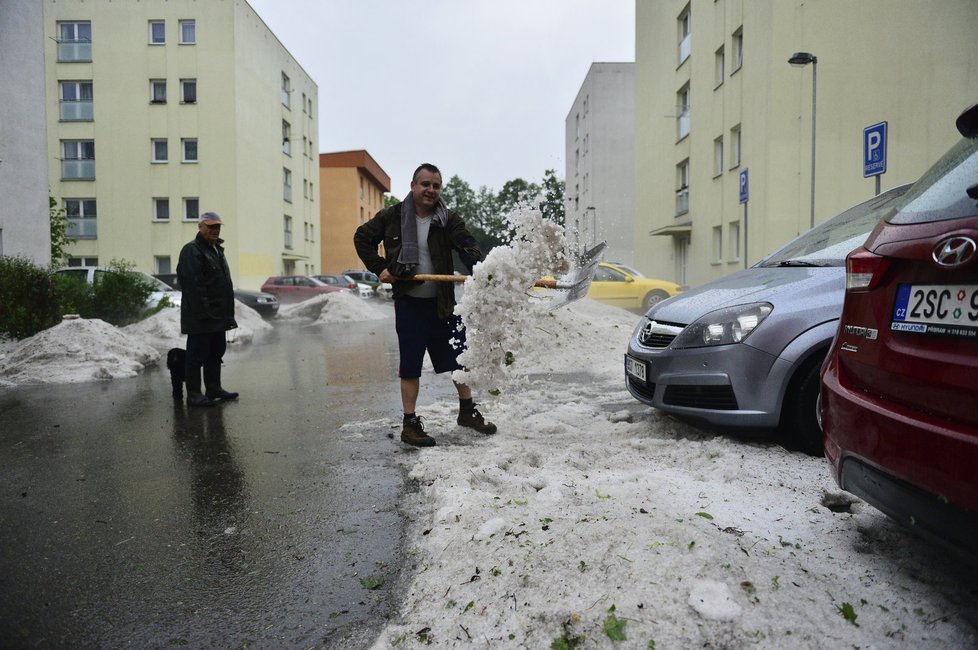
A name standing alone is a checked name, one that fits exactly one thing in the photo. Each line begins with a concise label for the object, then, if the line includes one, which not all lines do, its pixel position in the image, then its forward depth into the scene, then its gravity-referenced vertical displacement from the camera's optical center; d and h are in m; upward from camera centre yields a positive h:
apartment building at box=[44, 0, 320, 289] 30.31 +7.98
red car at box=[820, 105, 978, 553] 1.88 -0.21
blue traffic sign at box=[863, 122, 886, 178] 7.87 +1.76
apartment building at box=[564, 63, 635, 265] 46.44 +10.98
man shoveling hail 4.61 +0.22
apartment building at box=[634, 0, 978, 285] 17.58 +5.45
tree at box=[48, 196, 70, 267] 18.92 +2.04
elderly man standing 6.40 -0.07
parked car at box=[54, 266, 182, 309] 12.58 +0.32
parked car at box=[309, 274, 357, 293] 30.03 +0.79
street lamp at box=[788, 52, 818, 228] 13.55 +4.85
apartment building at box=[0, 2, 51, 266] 12.64 +3.13
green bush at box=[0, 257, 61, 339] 9.15 -0.01
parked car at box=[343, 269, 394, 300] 34.58 +1.05
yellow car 18.09 +0.21
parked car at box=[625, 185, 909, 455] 3.87 -0.29
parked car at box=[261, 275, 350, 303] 26.97 +0.45
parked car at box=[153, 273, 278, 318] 20.66 -0.06
